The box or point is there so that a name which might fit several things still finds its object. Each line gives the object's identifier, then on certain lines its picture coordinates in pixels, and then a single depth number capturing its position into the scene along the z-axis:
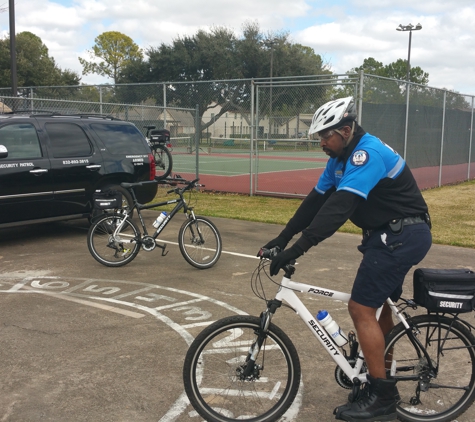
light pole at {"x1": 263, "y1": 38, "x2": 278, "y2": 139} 44.57
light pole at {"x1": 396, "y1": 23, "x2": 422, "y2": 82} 43.31
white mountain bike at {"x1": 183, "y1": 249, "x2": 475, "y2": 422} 3.05
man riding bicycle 2.92
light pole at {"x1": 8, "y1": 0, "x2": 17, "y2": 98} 16.22
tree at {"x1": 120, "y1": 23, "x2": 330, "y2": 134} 47.28
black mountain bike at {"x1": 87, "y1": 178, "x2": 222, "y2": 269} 6.77
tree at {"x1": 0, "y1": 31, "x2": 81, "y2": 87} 43.28
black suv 7.52
